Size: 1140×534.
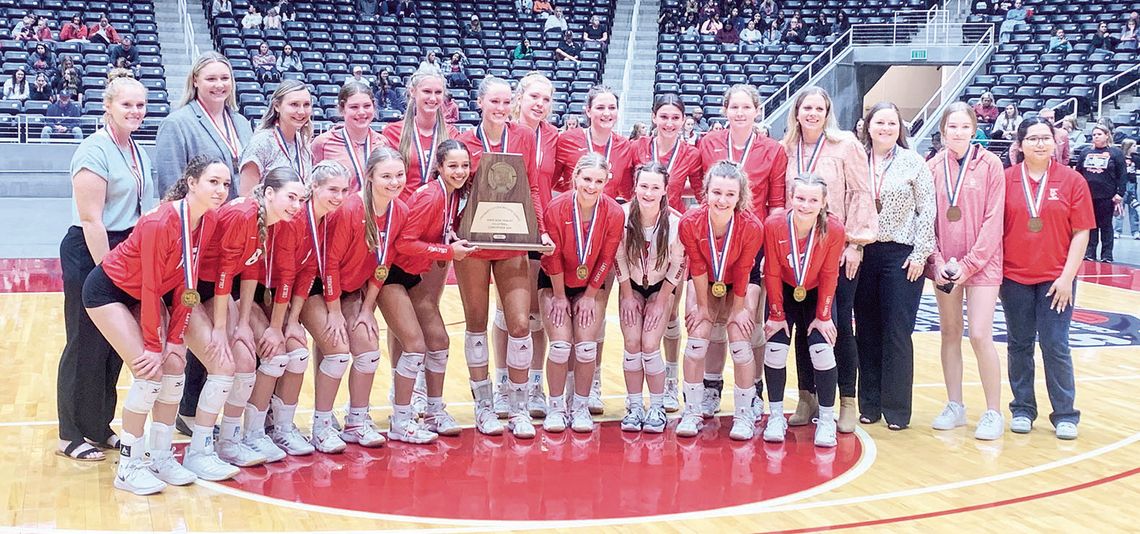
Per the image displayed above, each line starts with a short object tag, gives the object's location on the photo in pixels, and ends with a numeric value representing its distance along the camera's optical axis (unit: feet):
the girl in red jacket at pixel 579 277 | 15.31
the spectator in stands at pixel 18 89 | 48.16
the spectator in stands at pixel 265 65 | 51.31
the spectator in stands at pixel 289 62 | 52.80
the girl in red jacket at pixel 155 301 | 12.35
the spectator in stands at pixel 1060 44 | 55.21
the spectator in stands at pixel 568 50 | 58.97
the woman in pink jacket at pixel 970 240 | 15.52
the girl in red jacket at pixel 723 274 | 14.98
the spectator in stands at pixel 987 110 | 50.26
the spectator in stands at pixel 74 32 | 51.60
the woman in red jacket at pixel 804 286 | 14.90
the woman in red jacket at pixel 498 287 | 15.52
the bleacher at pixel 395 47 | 52.60
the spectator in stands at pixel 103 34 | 52.29
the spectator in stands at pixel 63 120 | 46.80
